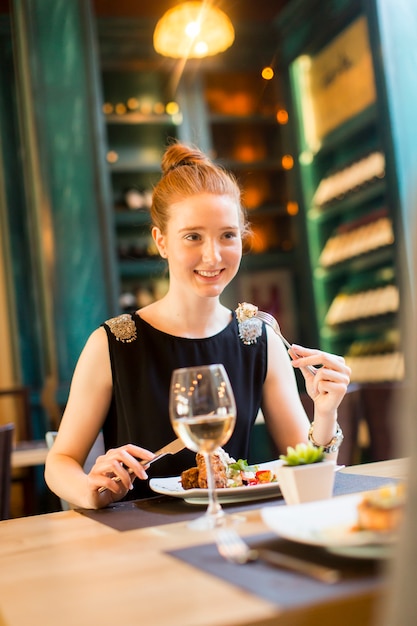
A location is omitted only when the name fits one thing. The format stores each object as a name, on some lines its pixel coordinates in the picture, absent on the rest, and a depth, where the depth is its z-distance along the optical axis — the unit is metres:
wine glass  1.10
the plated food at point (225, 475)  1.37
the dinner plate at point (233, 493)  1.30
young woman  1.85
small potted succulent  1.16
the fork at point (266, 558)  0.79
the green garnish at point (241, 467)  1.42
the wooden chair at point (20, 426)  4.06
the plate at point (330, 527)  0.82
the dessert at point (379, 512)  0.83
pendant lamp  4.62
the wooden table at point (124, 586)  0.71
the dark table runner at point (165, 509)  1.24
